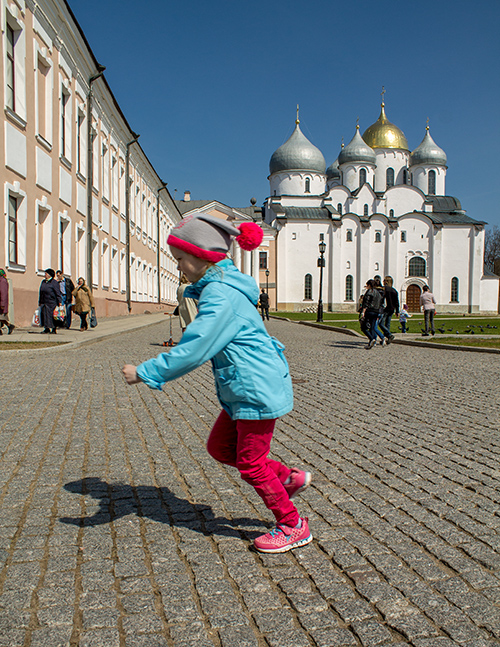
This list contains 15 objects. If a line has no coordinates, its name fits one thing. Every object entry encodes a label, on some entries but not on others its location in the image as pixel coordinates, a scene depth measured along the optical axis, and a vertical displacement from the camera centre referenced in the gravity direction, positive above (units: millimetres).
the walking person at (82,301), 18672 -16
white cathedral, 70562 +7435
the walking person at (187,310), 10695 -155
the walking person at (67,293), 18359 +228
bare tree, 81812 +7060
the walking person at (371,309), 15406 -157
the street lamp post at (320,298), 34531 +258
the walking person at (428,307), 19938 -124
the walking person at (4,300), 14906 -5
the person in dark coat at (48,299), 16250 +30
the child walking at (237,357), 2816 -259
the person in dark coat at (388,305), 16875 -58
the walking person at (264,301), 33262 +49
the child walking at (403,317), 21195 -491
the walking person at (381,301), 15555 +98
